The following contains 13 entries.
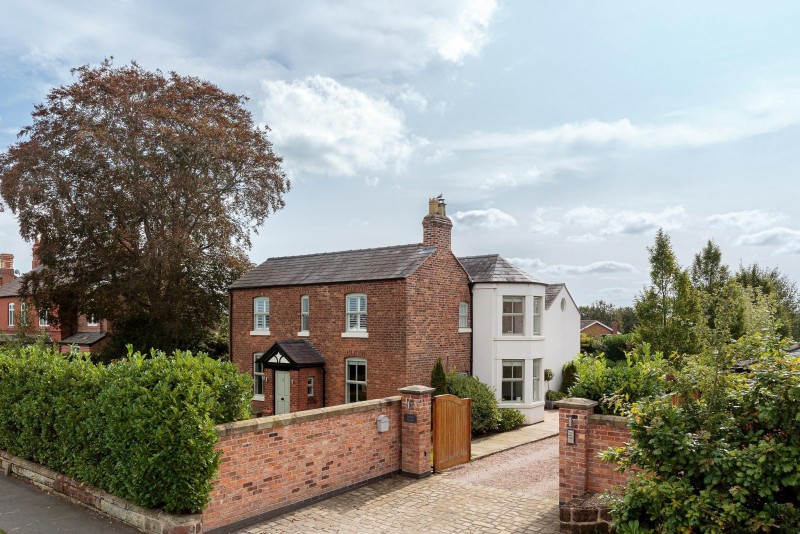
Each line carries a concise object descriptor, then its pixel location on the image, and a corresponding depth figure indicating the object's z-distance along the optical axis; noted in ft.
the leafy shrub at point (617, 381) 34.47
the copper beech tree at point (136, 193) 91.71
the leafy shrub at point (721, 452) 22.07
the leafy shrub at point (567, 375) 90.22
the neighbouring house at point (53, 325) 108.17
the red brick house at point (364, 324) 68.23
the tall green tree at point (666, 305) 72.38
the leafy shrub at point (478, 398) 65.16
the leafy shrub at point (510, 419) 69.41
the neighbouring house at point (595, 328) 186.68
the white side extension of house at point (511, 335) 75.10
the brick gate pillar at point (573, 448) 33.94
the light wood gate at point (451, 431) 46.39
